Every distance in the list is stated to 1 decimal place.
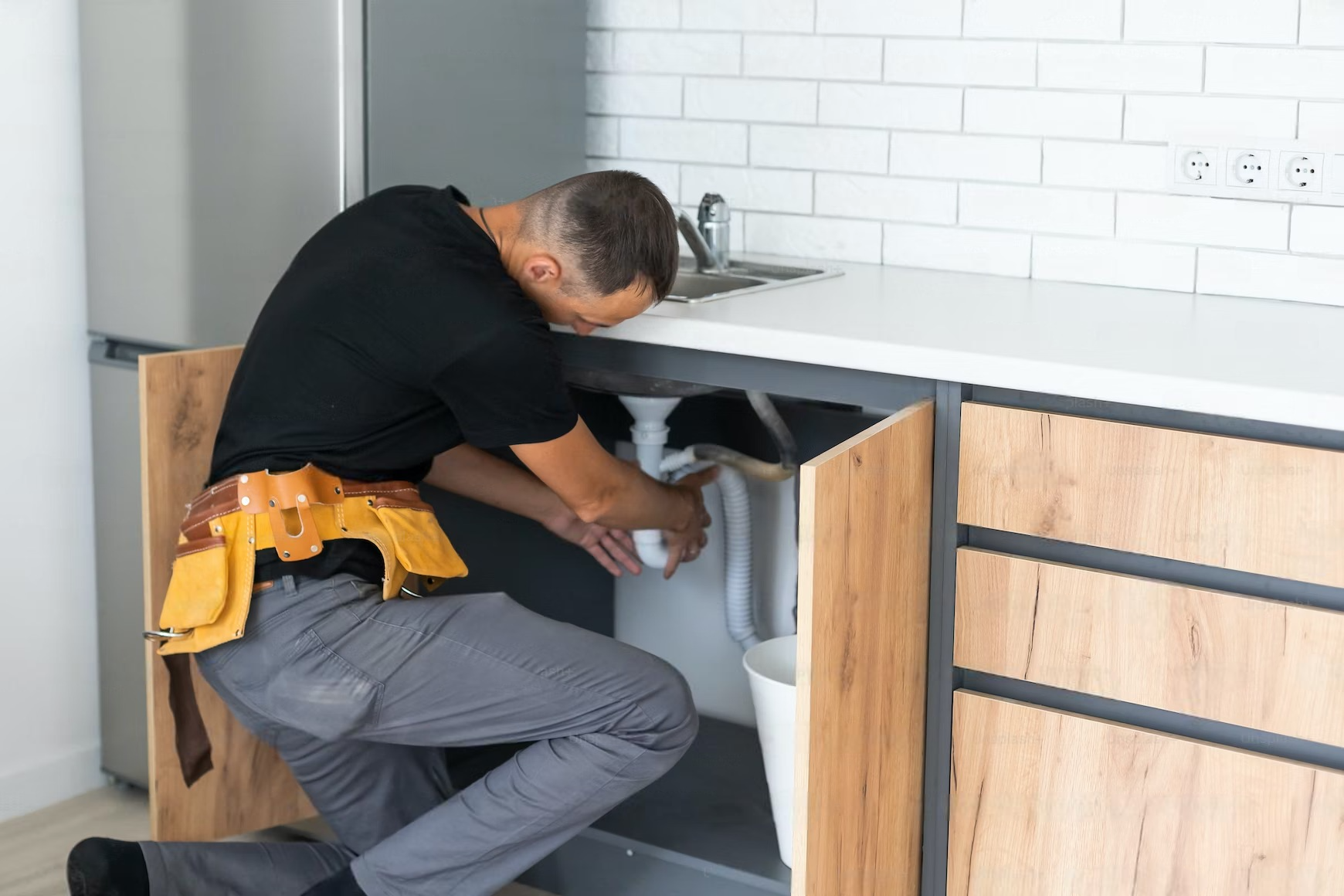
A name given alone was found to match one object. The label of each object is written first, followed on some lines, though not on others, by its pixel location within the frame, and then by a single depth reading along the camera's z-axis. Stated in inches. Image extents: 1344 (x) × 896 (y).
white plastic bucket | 83.9
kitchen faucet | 94.7
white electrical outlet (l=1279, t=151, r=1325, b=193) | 82.0
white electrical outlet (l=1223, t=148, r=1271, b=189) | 83.7
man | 70.4
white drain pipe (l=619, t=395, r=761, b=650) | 95.7
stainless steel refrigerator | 87.3
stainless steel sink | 93.4
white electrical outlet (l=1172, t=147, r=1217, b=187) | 85.4
